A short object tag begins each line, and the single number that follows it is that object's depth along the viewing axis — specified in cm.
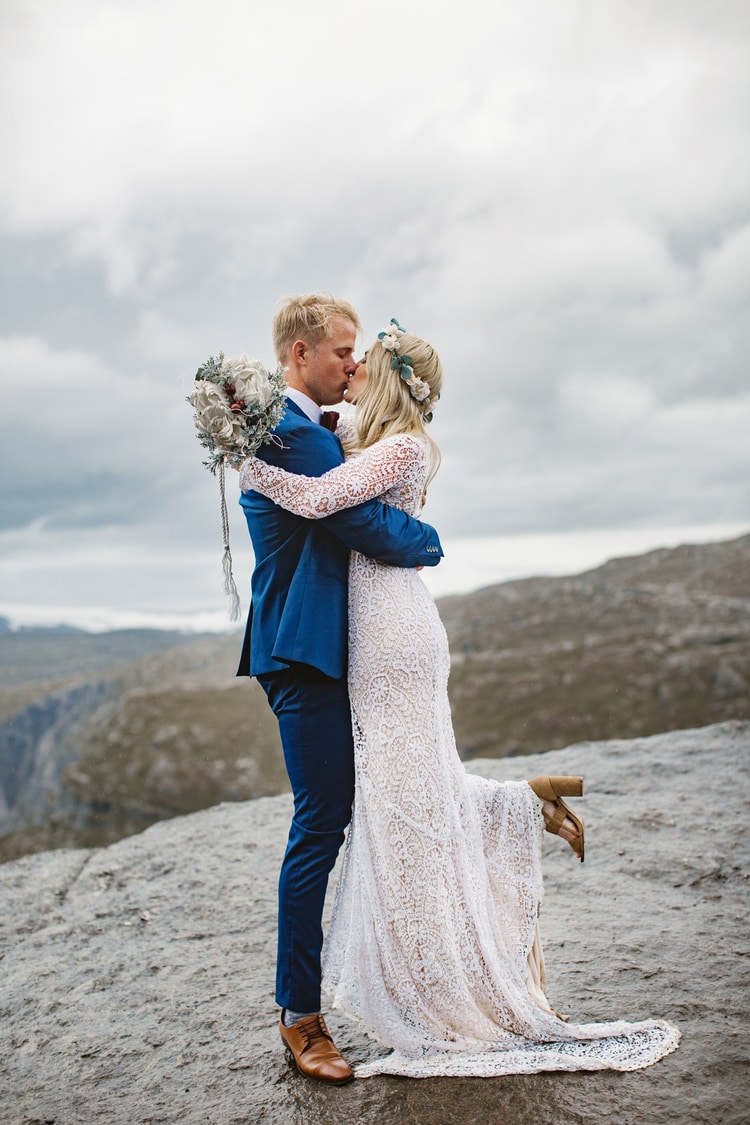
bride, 336
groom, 326
